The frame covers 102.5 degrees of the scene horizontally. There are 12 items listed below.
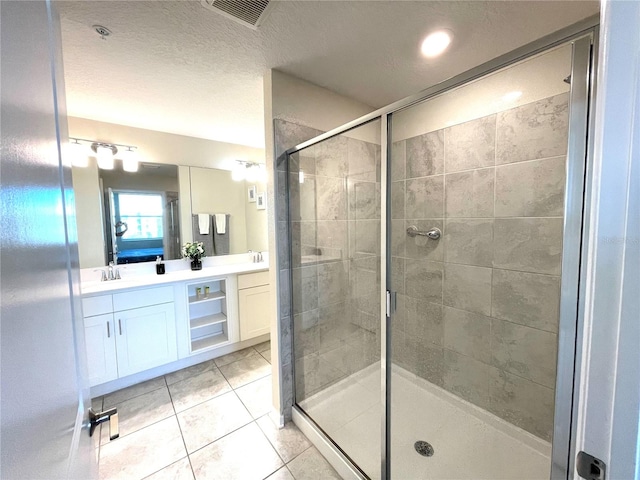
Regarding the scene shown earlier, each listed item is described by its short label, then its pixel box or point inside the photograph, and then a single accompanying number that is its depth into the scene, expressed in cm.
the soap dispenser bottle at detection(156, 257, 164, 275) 273
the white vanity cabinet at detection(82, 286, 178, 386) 204
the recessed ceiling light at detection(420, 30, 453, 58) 143
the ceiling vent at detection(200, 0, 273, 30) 116
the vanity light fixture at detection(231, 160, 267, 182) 324
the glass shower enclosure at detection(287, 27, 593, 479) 144
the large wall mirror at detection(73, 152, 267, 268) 245
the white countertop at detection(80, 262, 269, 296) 214
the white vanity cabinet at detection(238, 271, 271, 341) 278
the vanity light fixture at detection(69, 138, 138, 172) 235
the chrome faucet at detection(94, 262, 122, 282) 248
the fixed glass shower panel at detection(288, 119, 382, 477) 178
